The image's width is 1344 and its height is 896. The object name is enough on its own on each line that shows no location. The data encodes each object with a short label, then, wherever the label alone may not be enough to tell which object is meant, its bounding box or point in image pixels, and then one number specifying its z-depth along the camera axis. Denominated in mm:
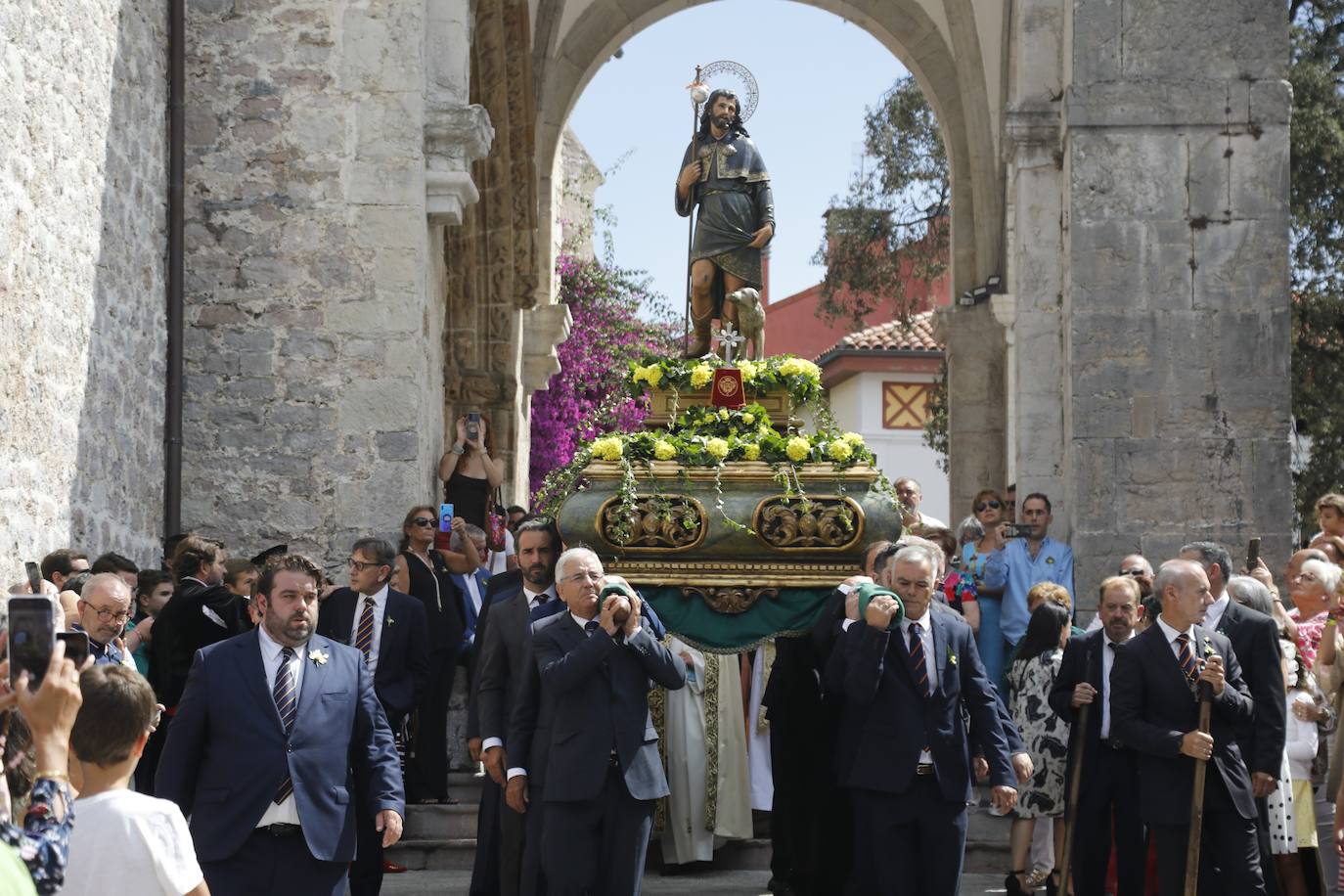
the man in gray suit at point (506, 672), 8109
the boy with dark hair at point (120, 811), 4516
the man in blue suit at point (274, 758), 6516
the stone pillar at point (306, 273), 12281
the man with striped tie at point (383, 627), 9688
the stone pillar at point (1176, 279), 12758
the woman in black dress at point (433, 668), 10906
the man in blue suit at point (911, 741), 7562
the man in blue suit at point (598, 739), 7438
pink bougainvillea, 24922
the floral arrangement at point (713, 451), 9828
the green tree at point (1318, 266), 17703
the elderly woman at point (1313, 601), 8875
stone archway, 19003
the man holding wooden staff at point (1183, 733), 7902
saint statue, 12836
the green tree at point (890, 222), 26344
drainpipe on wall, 12328
